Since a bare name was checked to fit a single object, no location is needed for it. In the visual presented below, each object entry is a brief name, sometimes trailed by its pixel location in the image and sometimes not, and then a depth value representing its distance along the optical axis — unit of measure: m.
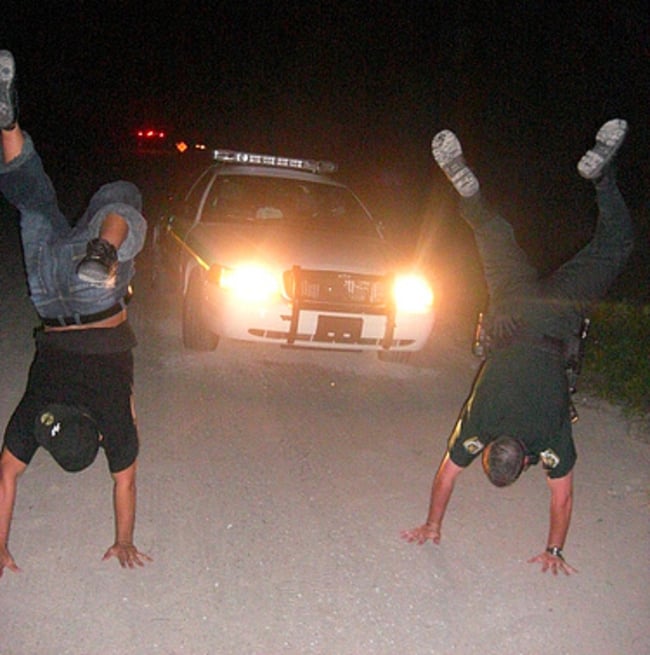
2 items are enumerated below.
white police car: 6.29
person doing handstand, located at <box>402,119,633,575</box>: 3.27
